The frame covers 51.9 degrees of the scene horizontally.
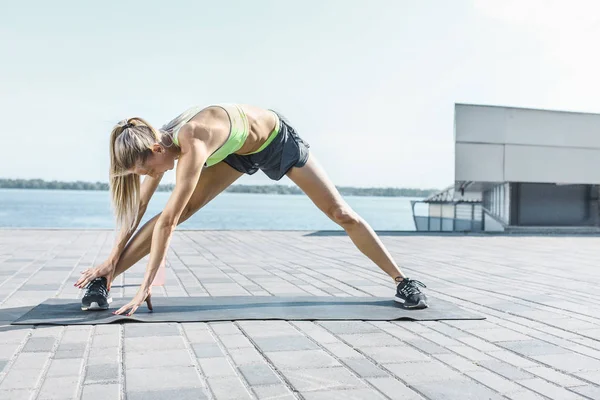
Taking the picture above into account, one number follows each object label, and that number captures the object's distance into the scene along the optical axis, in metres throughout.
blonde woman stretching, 3.28
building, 13.95
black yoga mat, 3.52
